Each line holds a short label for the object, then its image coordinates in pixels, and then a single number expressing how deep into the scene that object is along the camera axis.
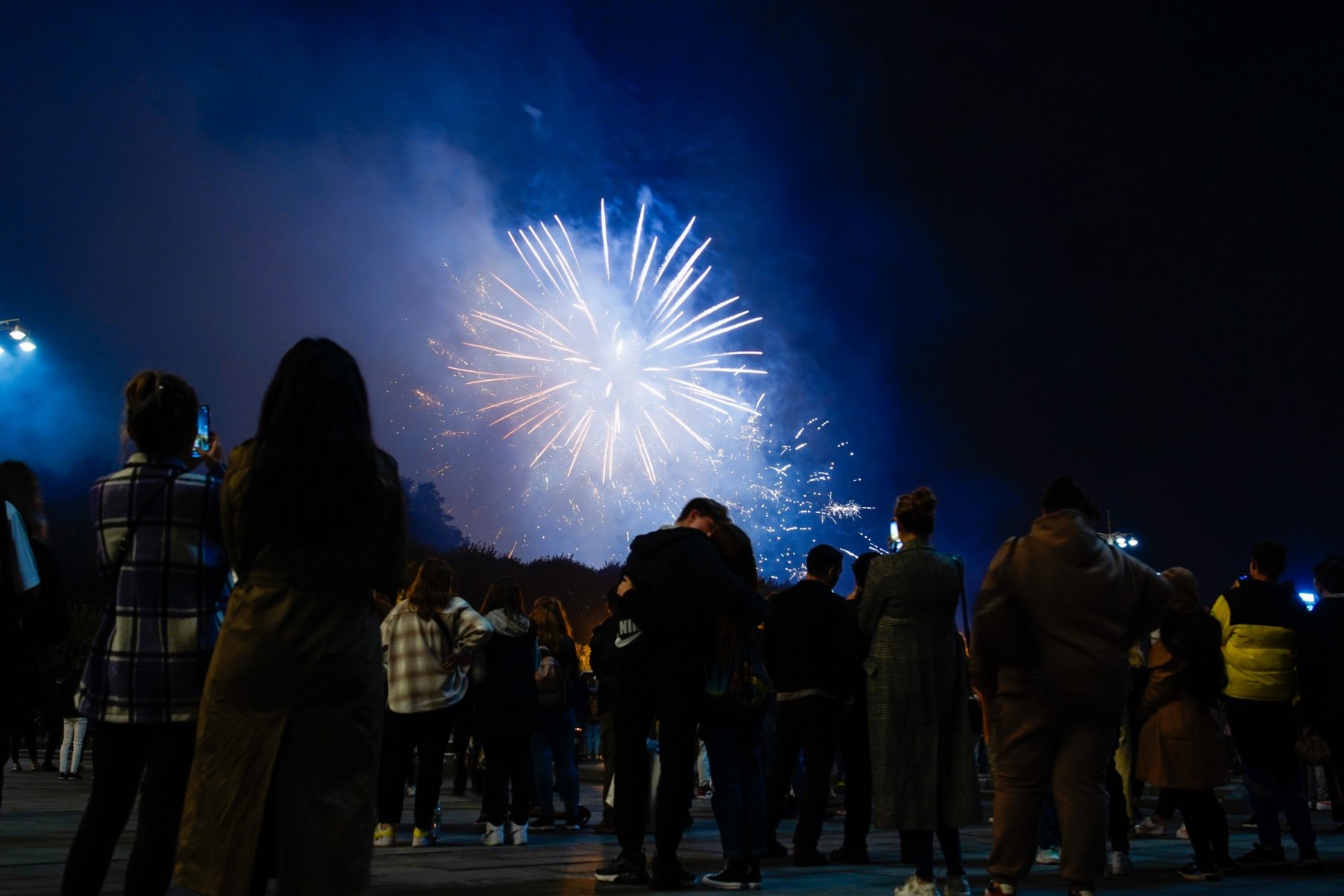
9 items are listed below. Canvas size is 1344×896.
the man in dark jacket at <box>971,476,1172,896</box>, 5.11
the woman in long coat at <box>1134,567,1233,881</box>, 7.07
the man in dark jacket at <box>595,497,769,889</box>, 6.27
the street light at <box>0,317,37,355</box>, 36.78
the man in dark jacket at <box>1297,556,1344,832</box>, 7.88
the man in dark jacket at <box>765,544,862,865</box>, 7.63
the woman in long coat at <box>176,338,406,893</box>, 3.55
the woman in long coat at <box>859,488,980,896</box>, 6.07
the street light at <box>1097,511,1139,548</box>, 41.88
